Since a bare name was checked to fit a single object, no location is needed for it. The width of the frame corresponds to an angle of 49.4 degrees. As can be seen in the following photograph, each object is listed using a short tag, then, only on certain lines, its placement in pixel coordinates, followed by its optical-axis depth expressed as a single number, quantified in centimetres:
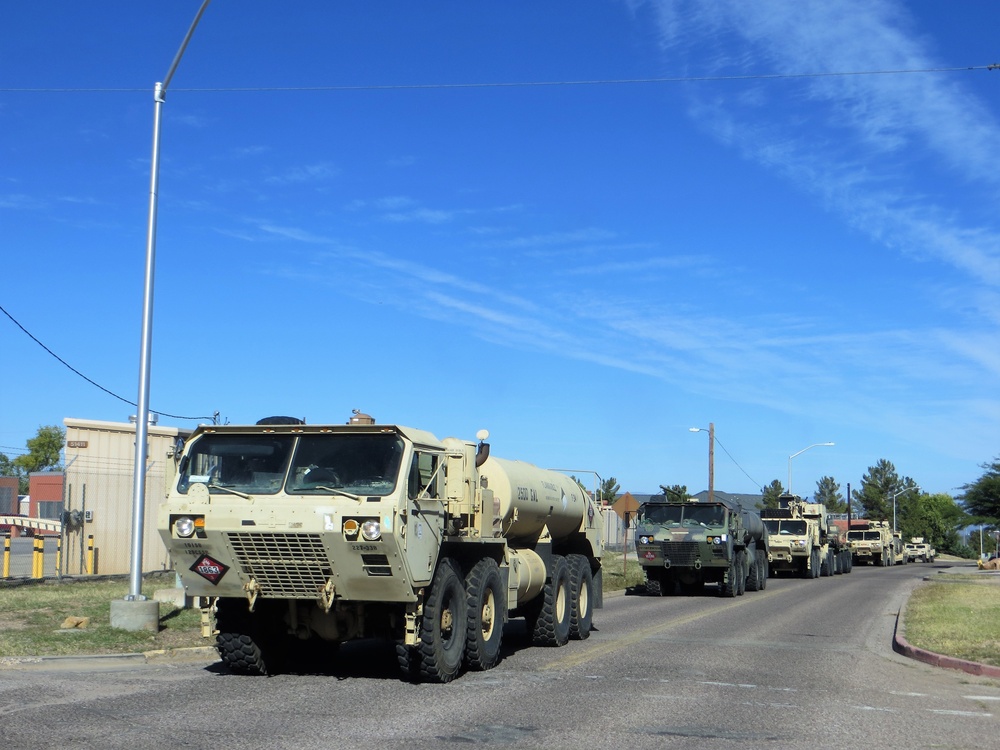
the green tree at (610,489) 9390
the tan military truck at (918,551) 7344
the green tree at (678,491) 8612
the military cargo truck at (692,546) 2738
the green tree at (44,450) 9700
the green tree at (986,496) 6119
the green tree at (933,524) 11175
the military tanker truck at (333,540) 1024
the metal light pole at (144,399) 1398
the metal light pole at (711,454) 5178
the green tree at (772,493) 11862
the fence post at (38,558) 2136
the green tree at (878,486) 12875
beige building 2202
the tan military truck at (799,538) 3959
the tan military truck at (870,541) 5794
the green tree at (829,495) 13538
